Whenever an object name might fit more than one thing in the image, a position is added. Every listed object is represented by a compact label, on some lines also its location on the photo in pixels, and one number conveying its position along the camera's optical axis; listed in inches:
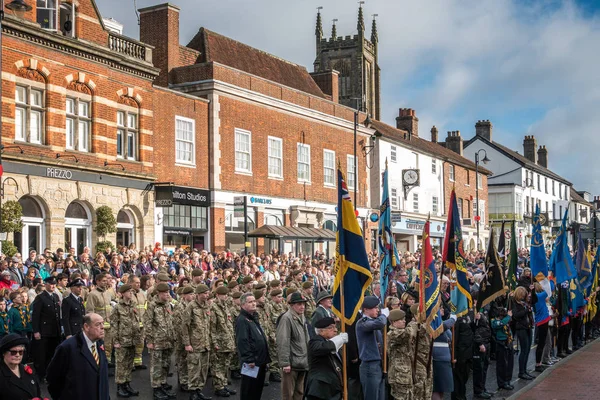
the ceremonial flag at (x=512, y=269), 693.3
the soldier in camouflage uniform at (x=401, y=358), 398.6
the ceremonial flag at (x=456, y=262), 503.5
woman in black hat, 273.4
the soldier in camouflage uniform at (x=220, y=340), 518.5
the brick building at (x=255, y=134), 1216.2
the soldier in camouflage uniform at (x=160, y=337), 503.2
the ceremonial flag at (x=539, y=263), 707.4
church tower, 3275.1
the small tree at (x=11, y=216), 806.5
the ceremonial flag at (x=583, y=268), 813.2
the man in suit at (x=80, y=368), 303.7
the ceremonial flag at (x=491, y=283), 556.2
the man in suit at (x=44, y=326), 554.3
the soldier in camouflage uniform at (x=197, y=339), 492.1
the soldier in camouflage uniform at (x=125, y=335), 509.4
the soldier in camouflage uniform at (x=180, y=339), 505.9
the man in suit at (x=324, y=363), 344.5
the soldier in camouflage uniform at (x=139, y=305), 583.8
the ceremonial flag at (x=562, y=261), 744.3
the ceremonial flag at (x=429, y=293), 423.8
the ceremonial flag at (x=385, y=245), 520.4
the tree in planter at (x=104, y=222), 960.9
